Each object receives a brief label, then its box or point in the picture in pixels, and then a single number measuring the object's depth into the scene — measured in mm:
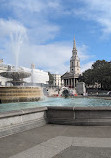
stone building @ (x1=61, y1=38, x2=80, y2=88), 140125
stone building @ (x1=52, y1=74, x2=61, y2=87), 196175
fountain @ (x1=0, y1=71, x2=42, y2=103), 12891
